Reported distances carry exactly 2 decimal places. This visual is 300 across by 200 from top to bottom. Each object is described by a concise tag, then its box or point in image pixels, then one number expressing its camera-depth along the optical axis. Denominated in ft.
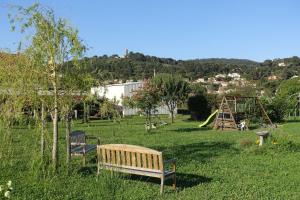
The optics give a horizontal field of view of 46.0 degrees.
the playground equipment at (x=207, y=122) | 65.32
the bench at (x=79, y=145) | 29.26
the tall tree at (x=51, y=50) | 23.80
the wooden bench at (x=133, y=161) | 21.11
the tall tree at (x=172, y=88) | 82.94
